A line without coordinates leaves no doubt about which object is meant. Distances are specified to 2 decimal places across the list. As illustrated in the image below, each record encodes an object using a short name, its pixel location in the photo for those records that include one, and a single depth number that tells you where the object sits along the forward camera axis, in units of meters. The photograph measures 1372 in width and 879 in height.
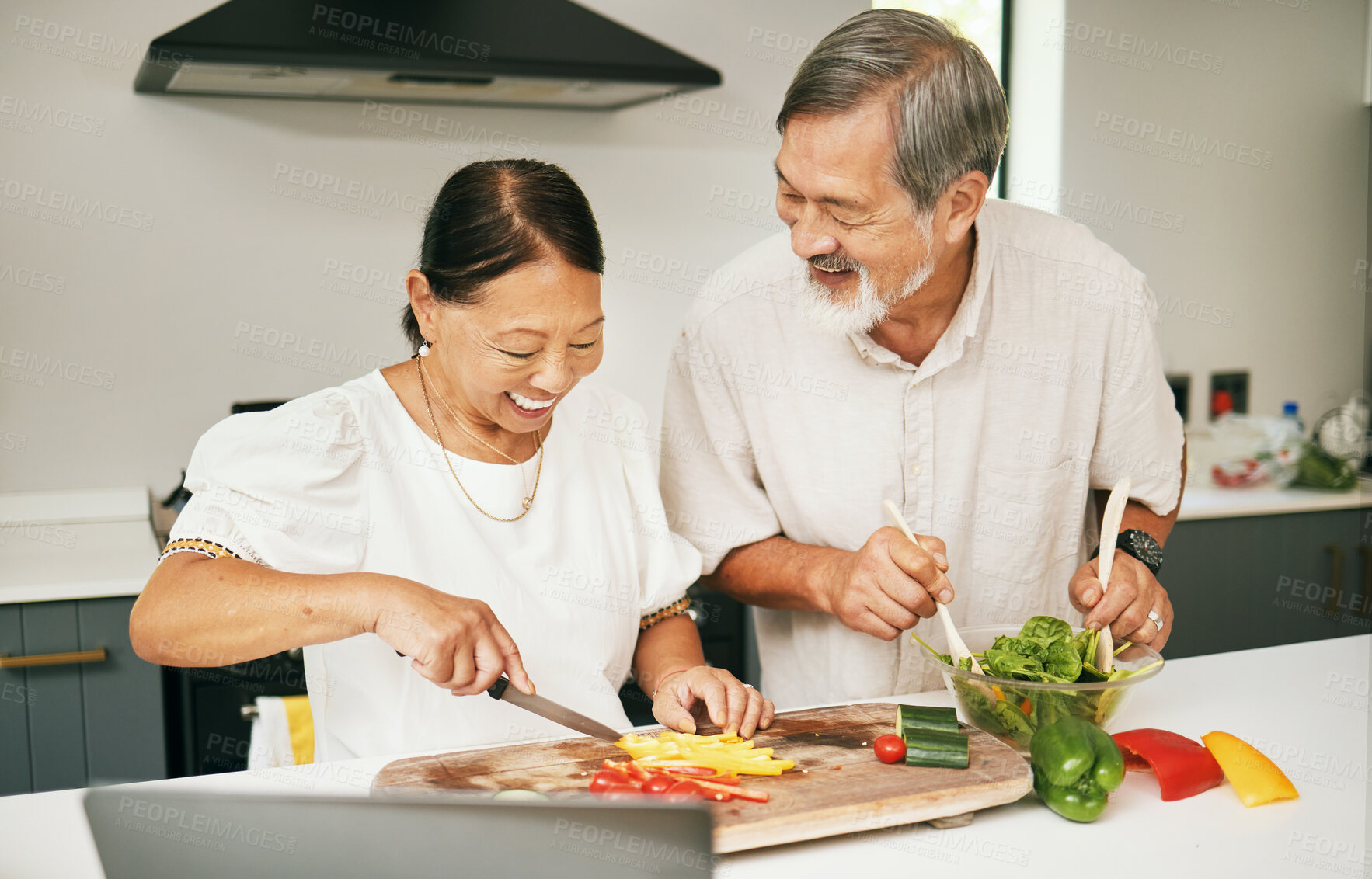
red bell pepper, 1.05
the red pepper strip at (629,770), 1.02
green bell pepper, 0.99
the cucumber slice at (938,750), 1.04
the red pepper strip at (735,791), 0.97
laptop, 0.47
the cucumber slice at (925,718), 1.07
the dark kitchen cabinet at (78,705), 1.97
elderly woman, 1.07
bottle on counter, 3.20
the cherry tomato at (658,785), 0.99
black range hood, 1.89
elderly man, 1.48
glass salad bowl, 1.10
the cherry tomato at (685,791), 0.98
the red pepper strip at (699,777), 1.01
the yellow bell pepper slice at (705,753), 1.04
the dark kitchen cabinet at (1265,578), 2.82
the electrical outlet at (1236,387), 3.34
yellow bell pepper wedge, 1.05
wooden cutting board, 0.94
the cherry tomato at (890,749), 1.05
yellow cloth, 1.67
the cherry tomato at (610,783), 0.98
